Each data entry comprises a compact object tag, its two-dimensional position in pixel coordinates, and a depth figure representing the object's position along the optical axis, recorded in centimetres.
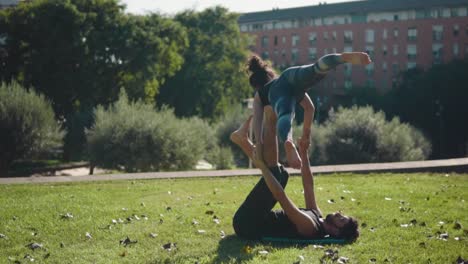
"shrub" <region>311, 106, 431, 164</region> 2912
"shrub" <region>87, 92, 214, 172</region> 2344
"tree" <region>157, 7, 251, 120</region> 5044
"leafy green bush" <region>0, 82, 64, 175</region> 2253
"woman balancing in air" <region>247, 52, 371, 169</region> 562
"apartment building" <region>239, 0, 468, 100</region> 7238
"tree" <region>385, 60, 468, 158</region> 5888
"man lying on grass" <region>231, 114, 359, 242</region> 655
